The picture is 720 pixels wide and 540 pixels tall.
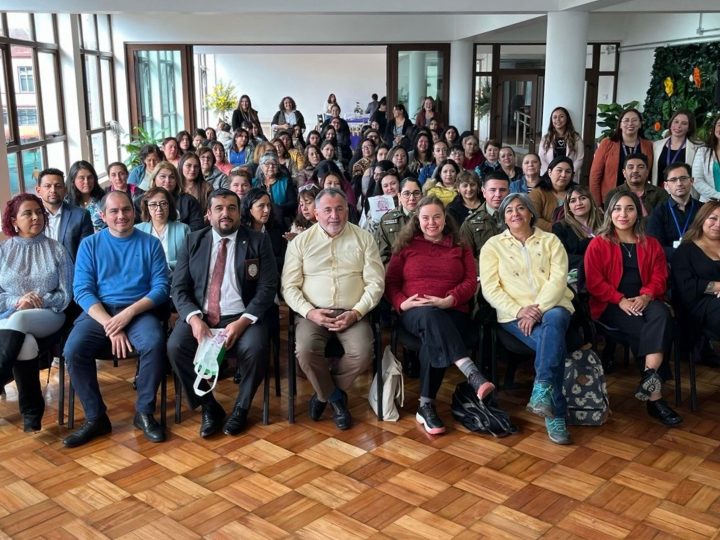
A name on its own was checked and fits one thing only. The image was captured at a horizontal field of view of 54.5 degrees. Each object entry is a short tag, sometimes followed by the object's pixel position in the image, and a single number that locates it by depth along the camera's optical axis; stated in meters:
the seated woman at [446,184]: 5.39
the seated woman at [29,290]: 3.42
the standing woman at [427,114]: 10.72
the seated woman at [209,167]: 5.91
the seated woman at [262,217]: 4.24
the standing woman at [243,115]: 10.34
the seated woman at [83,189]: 4.74
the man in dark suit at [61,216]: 4.07
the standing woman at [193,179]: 5.20
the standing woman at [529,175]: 4.96
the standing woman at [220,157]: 6.89
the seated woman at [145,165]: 5.89
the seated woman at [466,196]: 4.78
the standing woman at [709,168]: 5.05
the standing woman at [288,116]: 10.84
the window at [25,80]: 8.41
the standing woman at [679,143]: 5.45
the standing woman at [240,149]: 8.04
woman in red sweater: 3.48
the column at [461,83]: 12.86
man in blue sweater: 3.40
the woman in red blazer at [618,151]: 5.68
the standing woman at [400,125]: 9.75
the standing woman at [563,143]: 6.54
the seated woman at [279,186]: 5.62
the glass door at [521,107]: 13.99
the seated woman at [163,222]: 4.10
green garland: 10.44
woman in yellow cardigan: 3.37
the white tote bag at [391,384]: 3.61
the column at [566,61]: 7.90
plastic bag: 3.37
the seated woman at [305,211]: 4.74
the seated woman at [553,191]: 4.71
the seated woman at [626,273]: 3.66
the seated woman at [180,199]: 4.71
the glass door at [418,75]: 13.10
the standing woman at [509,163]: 5.98
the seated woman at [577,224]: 4.19
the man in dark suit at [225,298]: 3.45
